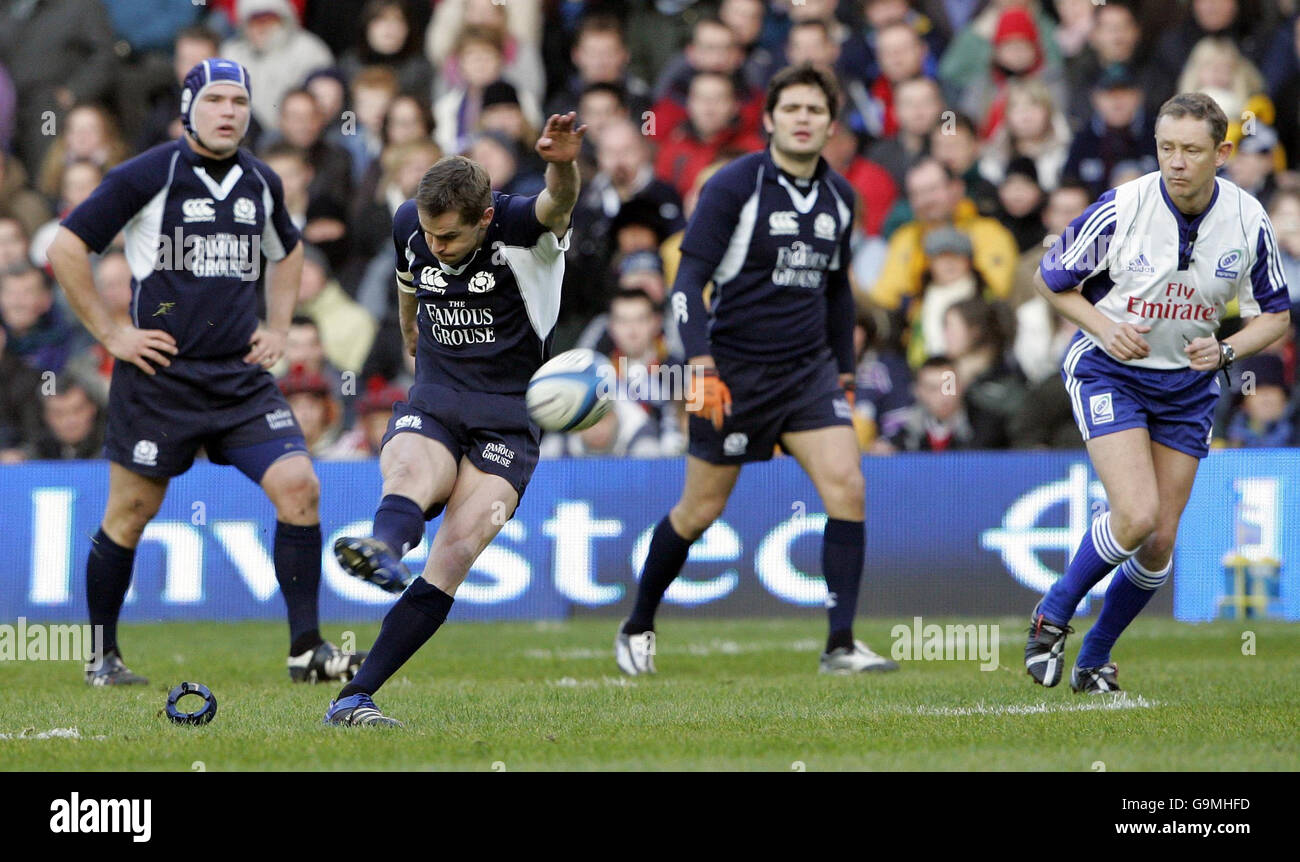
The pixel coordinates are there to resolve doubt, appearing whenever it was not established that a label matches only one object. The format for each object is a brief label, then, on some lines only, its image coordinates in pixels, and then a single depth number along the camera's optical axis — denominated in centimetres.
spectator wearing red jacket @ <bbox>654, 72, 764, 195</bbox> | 1494
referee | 721
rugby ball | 636
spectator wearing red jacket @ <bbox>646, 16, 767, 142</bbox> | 1521
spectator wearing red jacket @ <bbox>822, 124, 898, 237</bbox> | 1472
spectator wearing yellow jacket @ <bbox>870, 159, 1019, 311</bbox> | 1400
